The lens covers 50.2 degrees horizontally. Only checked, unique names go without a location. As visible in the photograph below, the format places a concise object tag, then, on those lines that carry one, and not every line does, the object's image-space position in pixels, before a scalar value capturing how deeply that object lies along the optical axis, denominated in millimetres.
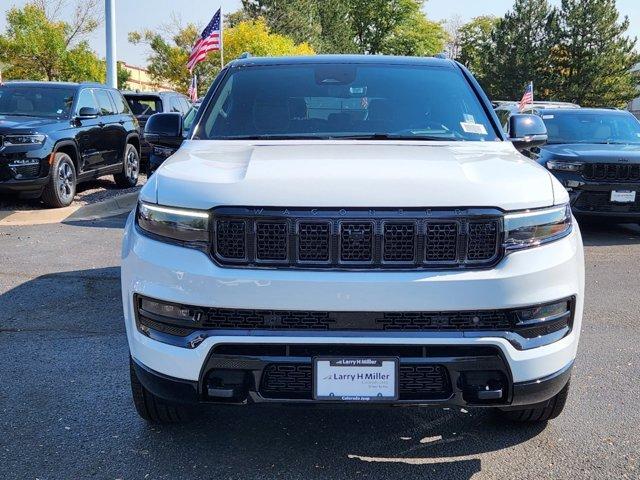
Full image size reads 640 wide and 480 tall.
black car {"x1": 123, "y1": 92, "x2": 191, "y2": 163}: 15562
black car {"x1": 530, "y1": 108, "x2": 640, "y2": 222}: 8617
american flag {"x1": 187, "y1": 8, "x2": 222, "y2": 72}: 21266
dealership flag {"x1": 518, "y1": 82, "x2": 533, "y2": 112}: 22409
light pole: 16984
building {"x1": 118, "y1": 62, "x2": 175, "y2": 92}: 68025
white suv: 2598
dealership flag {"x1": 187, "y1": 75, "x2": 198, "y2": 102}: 23269
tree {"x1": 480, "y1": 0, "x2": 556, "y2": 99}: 50688
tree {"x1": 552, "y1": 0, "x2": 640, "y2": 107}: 47906
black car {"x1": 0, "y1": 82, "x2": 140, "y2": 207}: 9250
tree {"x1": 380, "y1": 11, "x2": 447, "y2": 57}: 66250
